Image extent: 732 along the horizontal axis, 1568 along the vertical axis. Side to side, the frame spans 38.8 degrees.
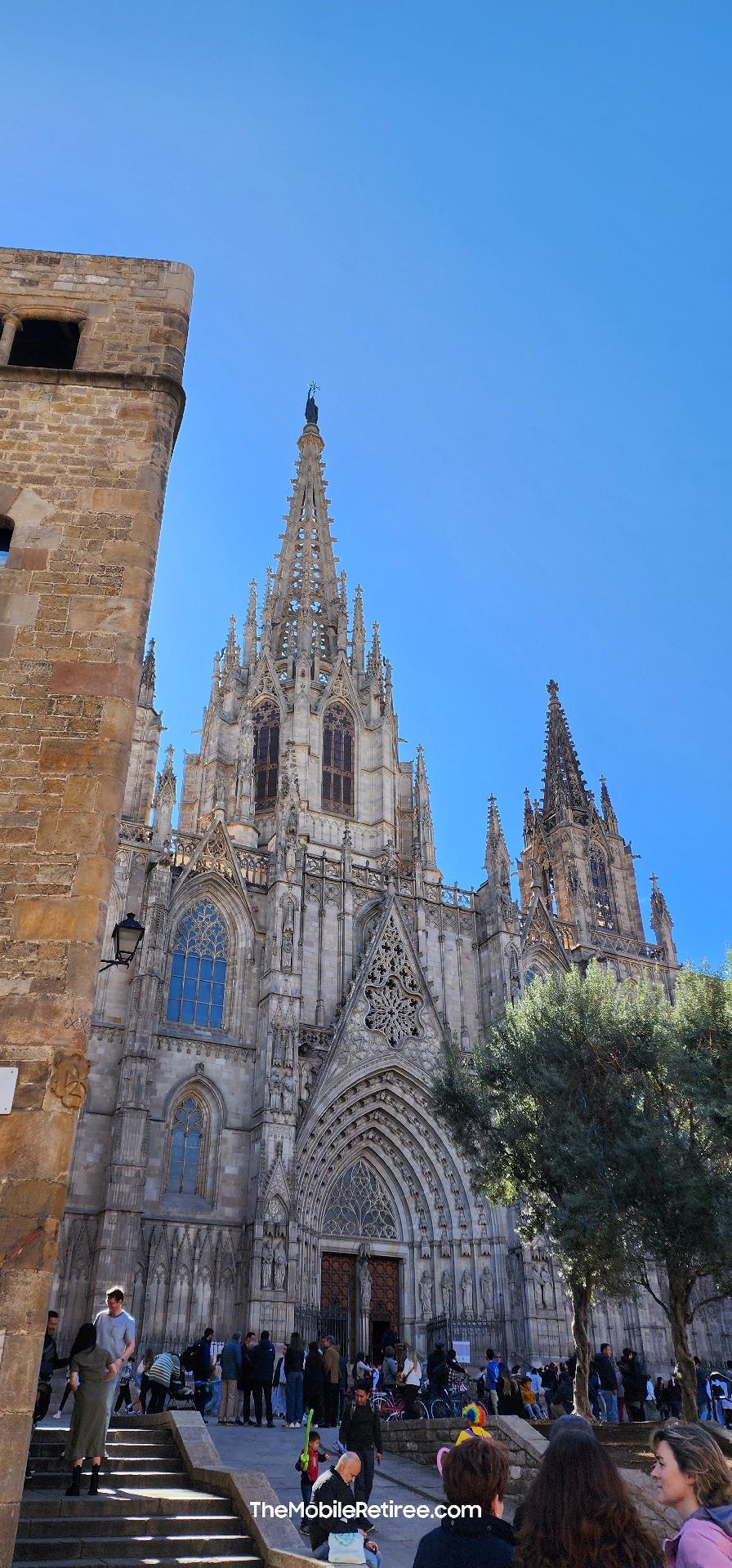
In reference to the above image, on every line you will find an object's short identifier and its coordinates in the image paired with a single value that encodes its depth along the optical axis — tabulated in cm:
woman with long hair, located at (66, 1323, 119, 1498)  802
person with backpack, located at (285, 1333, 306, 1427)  1562
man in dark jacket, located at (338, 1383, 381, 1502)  851
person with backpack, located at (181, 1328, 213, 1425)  1493
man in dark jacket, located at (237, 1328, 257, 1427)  1516
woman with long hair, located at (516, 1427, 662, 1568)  282
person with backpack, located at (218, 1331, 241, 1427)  1534
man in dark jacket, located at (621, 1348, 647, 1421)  1742
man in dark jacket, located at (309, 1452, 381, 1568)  585
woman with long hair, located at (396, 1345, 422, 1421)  1517
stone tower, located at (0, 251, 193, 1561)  752
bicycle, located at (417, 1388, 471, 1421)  1492
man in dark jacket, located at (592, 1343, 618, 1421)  1745
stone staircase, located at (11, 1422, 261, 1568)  718
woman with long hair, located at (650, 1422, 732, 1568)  328
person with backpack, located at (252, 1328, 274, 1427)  1465
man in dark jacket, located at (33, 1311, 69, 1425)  1100
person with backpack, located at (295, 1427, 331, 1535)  804
